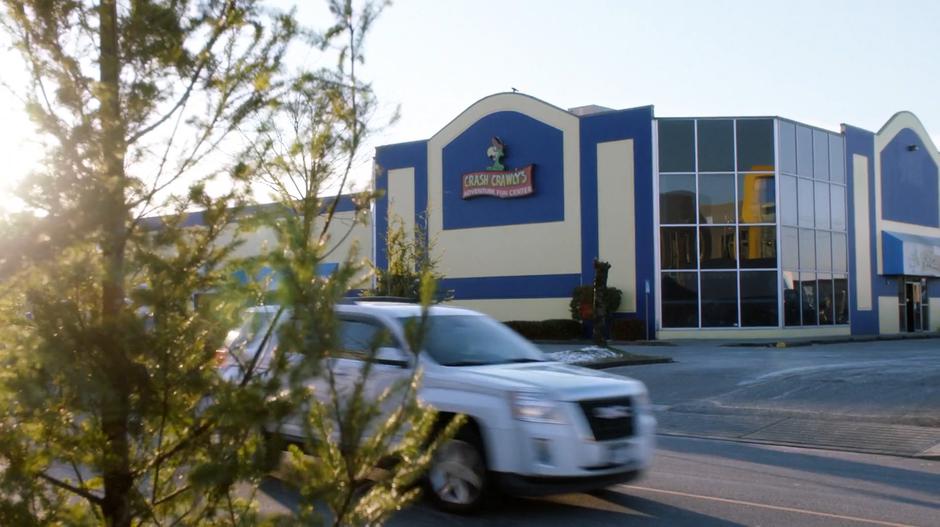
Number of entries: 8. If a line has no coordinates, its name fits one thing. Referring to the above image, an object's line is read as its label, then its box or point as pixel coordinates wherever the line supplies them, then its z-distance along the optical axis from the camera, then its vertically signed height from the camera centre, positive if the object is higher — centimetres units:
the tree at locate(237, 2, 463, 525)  267 -13
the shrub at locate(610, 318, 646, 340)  3472 -92
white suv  741 -98
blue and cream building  3566 +363
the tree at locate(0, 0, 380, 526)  272 -3
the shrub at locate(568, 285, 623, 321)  3522 +16
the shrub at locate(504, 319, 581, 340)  3559 -93
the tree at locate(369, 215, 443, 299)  2331 +111
